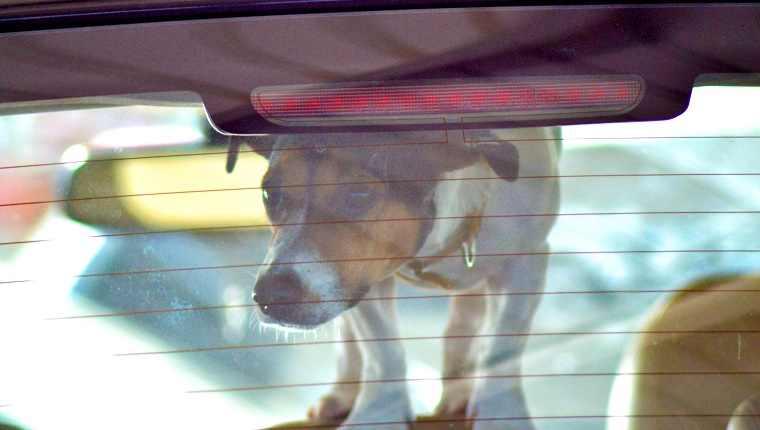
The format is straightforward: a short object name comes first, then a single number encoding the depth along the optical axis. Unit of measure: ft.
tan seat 7.50
